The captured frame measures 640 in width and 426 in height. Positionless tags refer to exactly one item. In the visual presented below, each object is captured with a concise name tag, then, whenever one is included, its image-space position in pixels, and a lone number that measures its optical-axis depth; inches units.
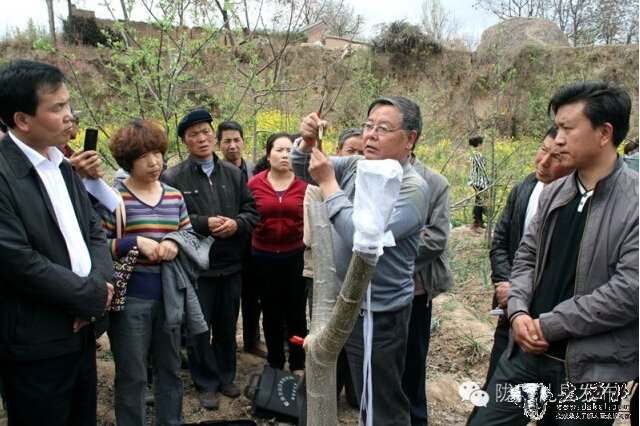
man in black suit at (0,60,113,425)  73.4
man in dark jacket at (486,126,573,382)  102.9
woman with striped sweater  99.1
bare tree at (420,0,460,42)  823.0
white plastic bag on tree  37.9
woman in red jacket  138.2
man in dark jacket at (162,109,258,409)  123.4
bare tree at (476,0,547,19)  893.2
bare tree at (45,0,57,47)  629.9
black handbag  120.8
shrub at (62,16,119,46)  656.4
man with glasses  80.6
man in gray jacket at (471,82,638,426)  71.5
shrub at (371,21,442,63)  791.1
